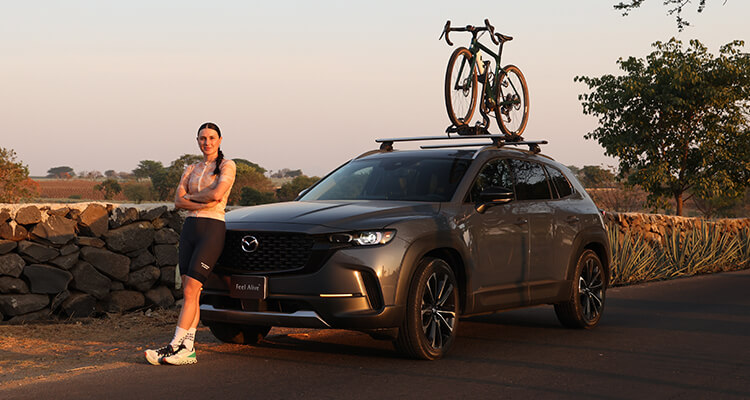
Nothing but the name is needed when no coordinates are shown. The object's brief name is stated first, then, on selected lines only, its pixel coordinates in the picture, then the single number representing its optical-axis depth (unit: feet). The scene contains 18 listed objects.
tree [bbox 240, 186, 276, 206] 115.17
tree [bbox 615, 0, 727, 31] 61.76
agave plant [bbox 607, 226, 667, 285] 57.77
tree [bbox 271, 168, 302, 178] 327.43
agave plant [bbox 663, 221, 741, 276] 66.23
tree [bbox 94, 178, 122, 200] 126.39
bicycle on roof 44.09
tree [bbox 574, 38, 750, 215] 88.48
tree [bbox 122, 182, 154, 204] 118.42
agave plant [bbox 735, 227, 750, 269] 75.15
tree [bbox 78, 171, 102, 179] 222.32
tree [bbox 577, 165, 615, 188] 113.50
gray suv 24.14
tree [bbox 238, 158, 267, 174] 170.35
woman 24.64
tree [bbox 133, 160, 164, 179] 181.78
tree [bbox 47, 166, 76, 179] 274.32
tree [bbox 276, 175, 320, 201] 130.32
